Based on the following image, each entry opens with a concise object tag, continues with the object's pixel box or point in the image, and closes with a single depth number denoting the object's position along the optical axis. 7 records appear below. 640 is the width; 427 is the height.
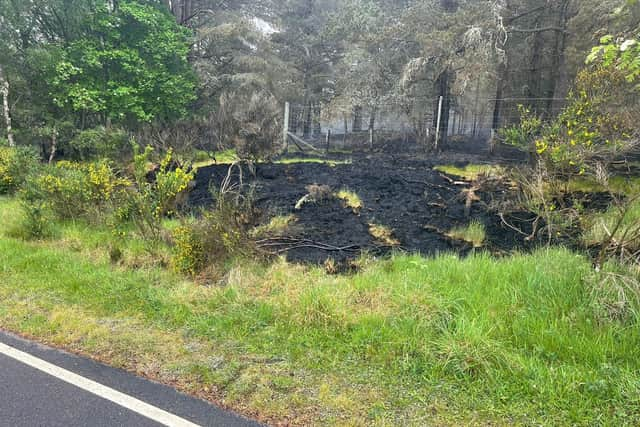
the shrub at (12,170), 7.70
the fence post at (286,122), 12.15
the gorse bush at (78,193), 5.33
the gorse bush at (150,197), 4.58
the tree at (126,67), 10.52
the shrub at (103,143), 9.71
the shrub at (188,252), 3.99
